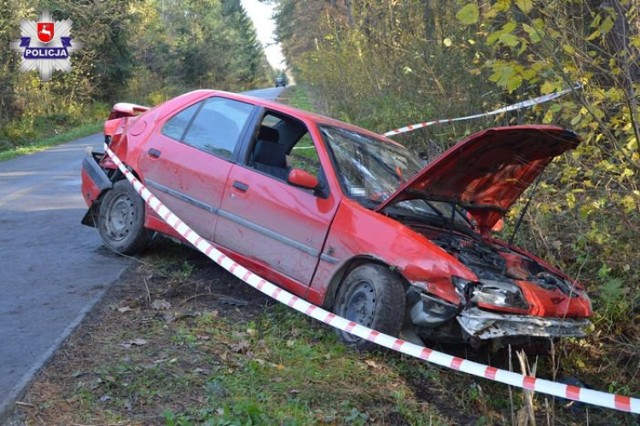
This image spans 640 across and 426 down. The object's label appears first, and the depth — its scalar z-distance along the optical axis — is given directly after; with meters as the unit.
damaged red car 4.80
